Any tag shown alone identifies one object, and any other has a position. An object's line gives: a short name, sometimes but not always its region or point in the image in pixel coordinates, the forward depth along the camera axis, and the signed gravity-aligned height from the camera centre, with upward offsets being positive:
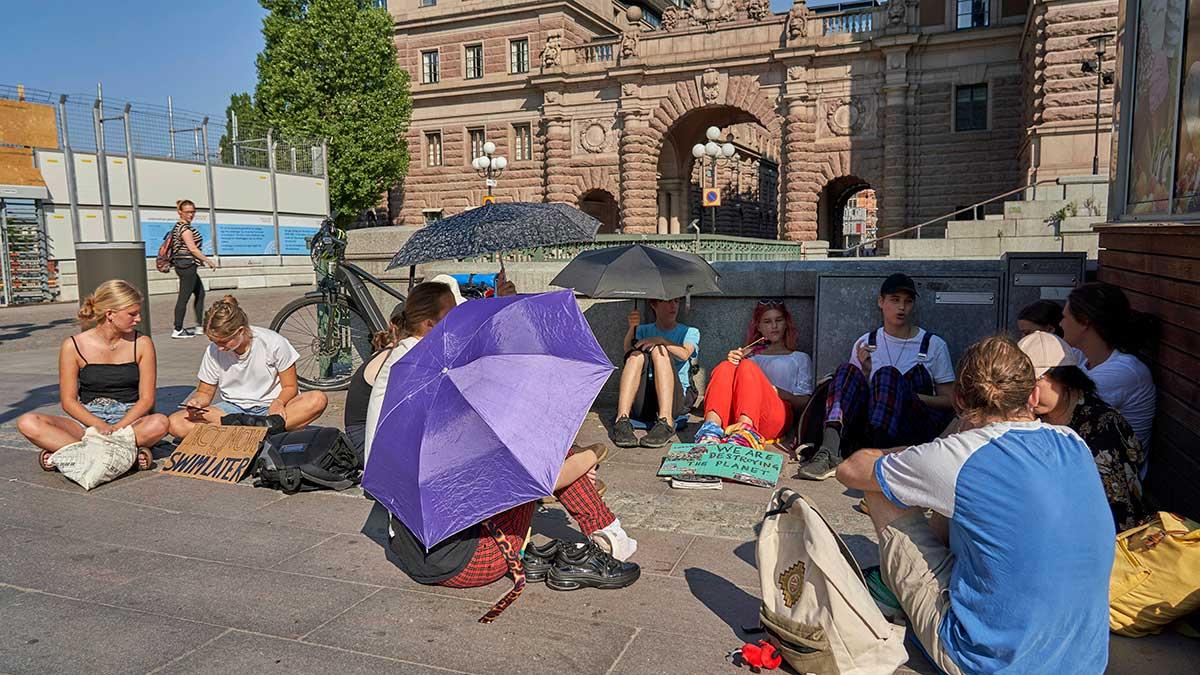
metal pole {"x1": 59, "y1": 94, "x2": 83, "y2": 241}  21.59 +1.36
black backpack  5.50 -1.49
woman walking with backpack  13.53 -0.40
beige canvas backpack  2.96 -1.35
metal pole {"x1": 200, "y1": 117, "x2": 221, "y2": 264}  24.77 +1.12
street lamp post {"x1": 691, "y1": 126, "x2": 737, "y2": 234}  25.89 +2.26
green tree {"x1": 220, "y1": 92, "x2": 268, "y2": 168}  26.05 +2.59
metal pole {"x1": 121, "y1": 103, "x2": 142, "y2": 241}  22.91 +1.33
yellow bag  3.26 -1.38
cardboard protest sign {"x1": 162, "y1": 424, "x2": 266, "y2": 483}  5.81 -1.51
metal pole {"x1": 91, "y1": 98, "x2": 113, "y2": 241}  22.25 +1.69
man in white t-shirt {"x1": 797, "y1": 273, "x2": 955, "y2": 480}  5.84 -1.15
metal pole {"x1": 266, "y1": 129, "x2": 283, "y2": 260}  26.80 +1.07
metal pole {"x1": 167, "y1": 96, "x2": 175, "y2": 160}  24.03 +2.96
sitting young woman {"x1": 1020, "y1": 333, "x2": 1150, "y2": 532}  3.89 -0.97
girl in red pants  6.37 -1.24
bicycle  8.82 -0.86
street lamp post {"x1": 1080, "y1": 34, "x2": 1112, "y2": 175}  21.50 +3.66
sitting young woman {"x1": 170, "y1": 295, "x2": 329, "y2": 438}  6.23 -1.12
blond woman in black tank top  5.88 -1.02
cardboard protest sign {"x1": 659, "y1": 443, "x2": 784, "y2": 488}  5.61 -1.59
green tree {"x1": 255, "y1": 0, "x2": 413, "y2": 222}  36.09 +6.10
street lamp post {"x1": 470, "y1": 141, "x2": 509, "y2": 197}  30.19 +2.27
